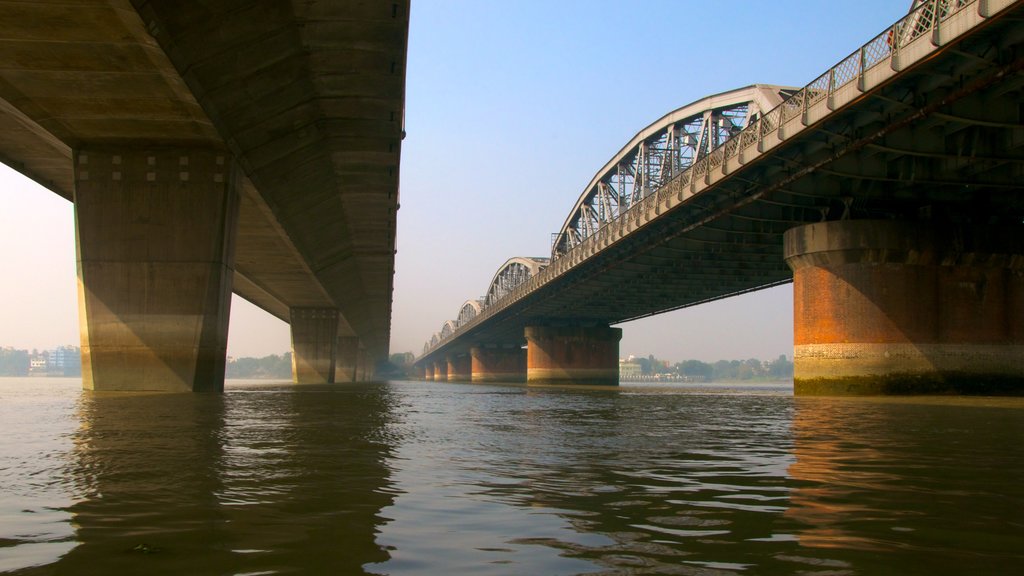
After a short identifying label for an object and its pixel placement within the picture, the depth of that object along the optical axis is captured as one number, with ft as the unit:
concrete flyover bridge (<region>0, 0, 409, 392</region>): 71.00
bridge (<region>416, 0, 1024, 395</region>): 92.84
